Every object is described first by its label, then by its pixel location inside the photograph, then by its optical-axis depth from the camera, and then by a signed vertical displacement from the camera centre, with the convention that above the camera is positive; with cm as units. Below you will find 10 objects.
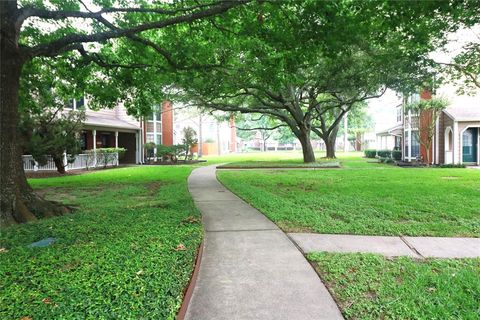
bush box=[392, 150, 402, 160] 2830 -26
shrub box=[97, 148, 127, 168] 2134 +18
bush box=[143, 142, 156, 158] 2651 +73
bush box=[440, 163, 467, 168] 2036 -90
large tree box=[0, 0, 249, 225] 591 +254
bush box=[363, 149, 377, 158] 3491 -6
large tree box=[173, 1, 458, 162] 732 +317
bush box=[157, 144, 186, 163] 2623 +38
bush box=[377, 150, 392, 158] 3009 -8
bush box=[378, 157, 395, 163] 2588 -63
